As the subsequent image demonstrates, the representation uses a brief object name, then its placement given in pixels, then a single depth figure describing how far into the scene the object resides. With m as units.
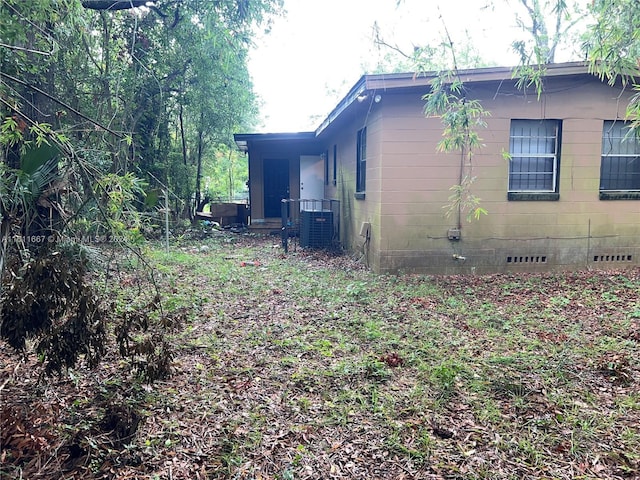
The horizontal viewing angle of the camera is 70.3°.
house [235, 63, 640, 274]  7.27
